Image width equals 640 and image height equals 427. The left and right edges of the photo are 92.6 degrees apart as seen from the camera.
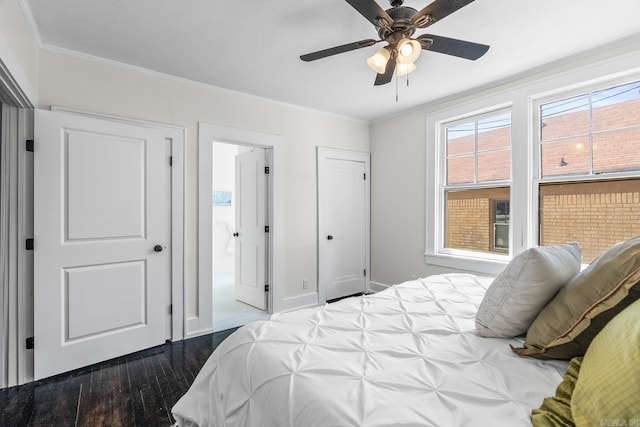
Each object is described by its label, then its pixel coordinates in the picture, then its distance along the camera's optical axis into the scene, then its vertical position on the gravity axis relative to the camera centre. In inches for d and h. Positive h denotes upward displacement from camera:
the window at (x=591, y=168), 93.6 +14.6
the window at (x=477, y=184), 121.6 +12.1
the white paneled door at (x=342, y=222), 154.3 -5.4
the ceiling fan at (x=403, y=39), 58.5 +38.5
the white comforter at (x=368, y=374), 34.0 -21.5
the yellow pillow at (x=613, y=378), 25.7 -15.3
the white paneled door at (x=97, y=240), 86.7 -9.0
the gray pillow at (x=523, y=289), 47.3 -12.2
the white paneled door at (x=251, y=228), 142.7 -8.0
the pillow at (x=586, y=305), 37.8 -12.3
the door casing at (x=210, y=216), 117.3 -1.9
